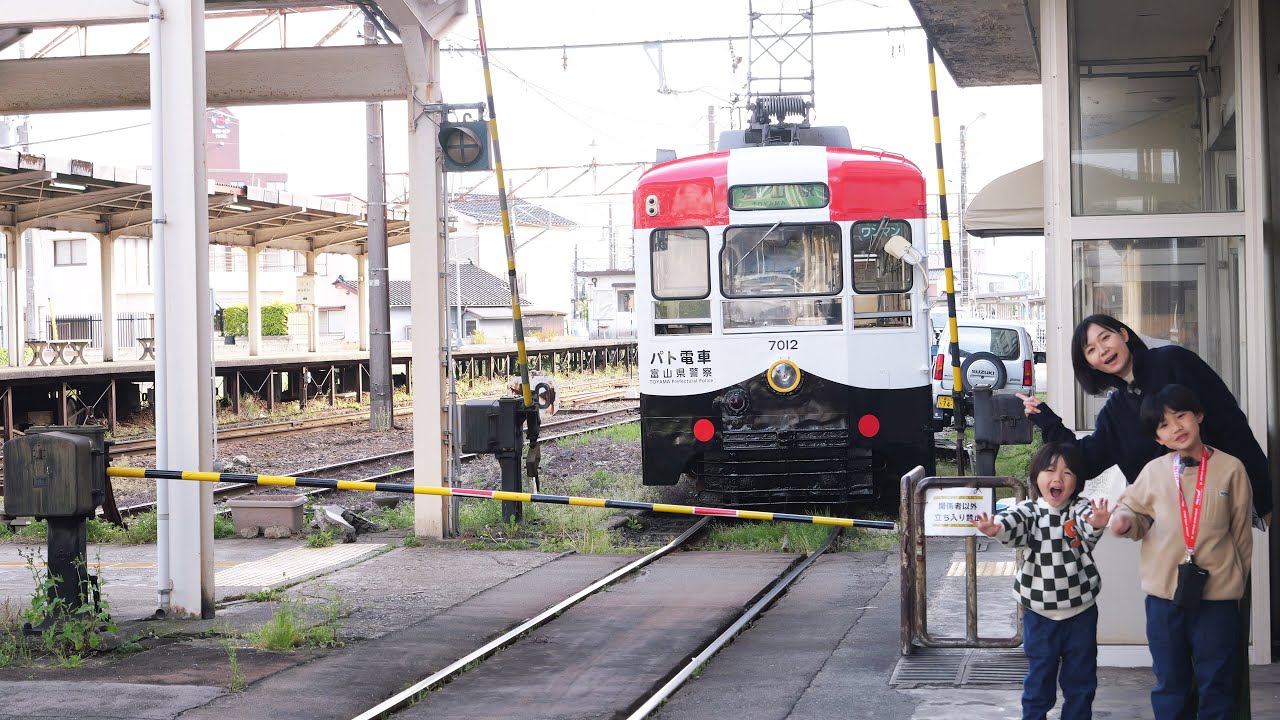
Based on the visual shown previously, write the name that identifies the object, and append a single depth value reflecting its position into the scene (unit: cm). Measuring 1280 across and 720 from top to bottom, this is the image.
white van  1934
